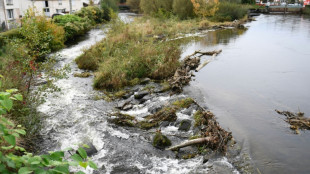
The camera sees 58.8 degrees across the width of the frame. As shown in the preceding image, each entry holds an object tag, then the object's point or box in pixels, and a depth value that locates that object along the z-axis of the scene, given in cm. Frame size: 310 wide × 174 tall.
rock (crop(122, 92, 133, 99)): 1416
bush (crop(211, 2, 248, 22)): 4560
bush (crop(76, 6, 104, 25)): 4347
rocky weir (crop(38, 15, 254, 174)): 830
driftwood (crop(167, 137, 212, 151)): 904
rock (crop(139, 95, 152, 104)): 1352
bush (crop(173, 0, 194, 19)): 4434
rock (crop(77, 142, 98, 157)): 867
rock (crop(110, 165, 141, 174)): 792
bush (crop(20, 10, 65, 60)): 2391
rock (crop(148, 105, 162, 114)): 1215
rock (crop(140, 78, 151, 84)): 1582
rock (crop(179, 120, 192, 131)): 1037
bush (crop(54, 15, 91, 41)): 2955
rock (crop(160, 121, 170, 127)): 1075
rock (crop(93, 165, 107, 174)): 784
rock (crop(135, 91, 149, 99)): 1392
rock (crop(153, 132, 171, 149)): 926
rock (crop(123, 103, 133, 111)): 1265
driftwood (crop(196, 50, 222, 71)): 1898
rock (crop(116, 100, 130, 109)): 1283
